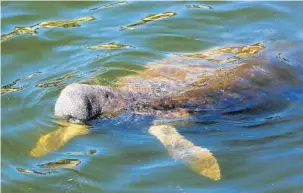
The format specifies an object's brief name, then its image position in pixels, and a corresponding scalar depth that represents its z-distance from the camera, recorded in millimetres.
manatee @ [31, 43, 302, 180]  13179
